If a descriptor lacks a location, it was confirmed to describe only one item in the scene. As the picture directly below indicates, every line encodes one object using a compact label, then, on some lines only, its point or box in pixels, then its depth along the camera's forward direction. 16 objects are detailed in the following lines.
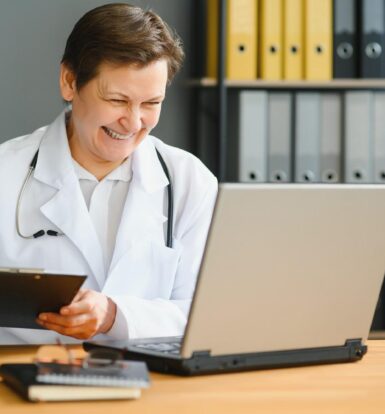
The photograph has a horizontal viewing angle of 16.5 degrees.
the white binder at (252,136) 4.27
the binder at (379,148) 4.30
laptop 1.84
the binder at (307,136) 4.29
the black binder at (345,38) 4.26
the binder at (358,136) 4.29
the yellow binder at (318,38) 4.23
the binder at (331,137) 4.30
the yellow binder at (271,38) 4.22
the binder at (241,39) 4.24
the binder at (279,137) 4.29
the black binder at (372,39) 4.24
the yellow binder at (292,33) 4.23
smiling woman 2.79
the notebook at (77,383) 1.69
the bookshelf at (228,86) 4.25
